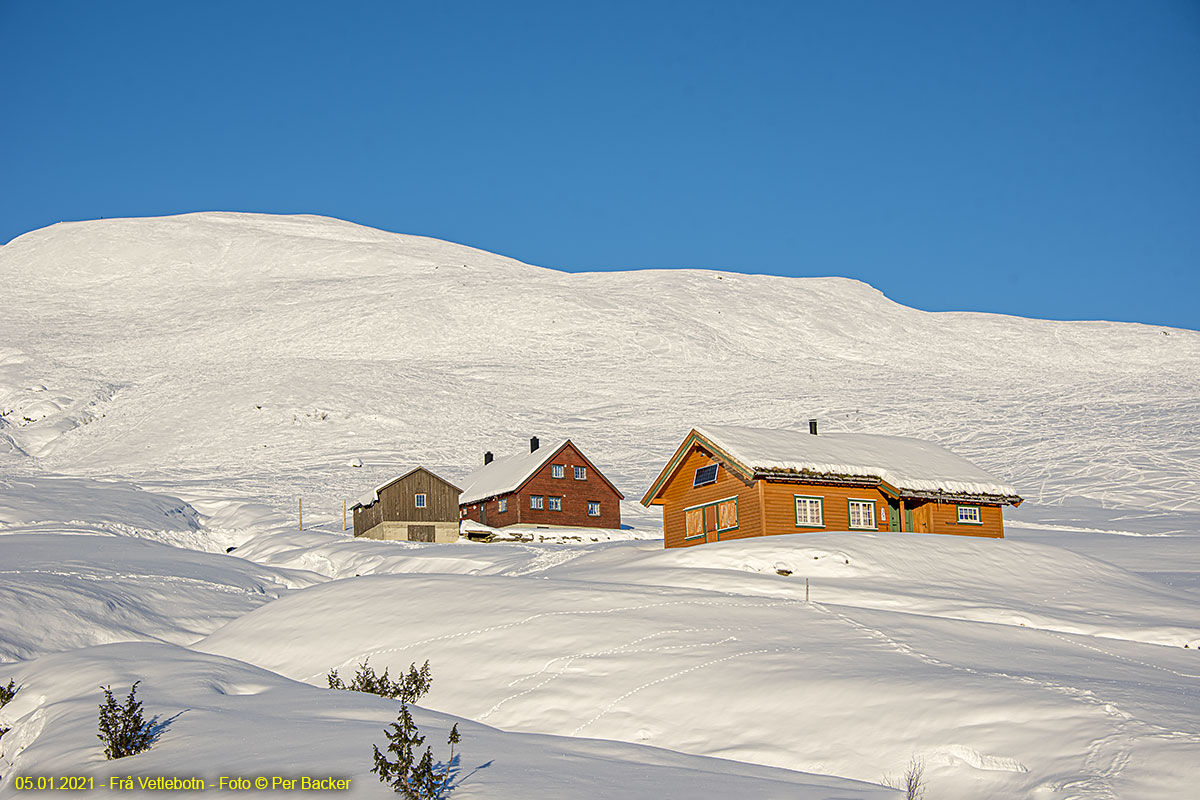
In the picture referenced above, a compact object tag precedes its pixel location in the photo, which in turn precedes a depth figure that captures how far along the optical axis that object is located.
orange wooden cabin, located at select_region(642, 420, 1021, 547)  40.62
